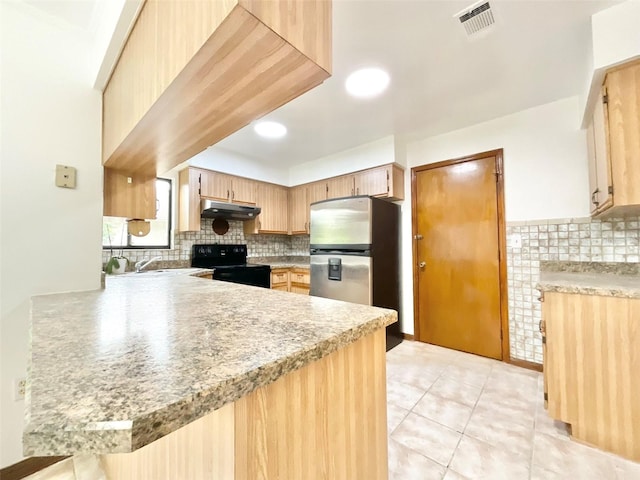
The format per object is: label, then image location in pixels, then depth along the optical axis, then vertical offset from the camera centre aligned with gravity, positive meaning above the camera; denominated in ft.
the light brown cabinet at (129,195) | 4.94 +1.04
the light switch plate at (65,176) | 4.14 +1.15
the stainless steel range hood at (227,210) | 9.89 +1.44
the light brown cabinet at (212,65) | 2.03 +1.65
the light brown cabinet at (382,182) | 9.85 +2.47
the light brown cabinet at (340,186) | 11.07 +2.58
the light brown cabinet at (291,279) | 11.79 -1.55
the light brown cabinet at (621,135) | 4.52 +1.93
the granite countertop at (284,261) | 12.10 -0.79
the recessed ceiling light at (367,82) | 6.12 +4.05
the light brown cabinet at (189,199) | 9.80 +1.80
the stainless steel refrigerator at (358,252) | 8.93 -0.24
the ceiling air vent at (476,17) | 4.46 +4.06
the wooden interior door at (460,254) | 8.41 -0.35
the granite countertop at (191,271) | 8.46 -0.83
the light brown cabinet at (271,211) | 12.41 +1.73
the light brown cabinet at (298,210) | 12.96 +1.80
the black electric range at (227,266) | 10.07 -0.82
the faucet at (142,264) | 8.55 -0.58
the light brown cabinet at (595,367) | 4.34 -2.20
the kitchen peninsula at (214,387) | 1.07 -0.68
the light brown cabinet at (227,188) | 10.46 +2.51
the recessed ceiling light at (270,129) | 8.58 +4.01
